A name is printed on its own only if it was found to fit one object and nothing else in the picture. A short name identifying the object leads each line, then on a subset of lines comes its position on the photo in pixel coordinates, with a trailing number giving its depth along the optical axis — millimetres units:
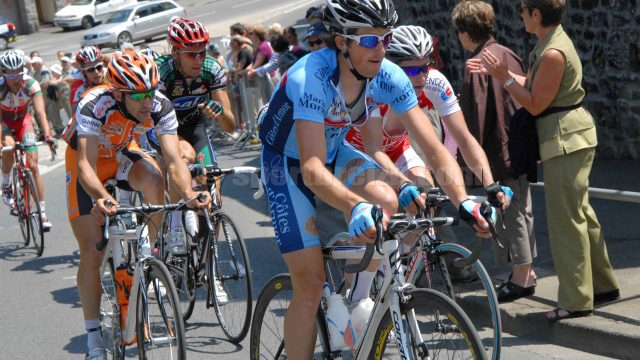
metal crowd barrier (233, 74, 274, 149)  16844
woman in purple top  16812
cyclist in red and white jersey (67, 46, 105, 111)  10258
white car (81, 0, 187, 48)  40188
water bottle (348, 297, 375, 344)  4719
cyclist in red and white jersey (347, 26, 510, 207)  5688
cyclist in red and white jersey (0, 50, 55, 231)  11102
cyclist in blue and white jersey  4504
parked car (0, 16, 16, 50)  43156
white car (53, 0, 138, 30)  48688
